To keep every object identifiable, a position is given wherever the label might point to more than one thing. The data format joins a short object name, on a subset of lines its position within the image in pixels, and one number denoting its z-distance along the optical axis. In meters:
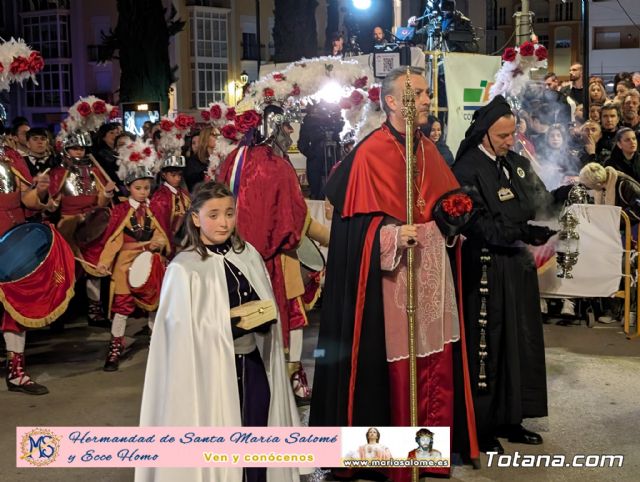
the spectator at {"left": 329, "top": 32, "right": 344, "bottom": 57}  18.80
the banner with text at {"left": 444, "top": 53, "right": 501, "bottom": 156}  13.38
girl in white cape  4.49
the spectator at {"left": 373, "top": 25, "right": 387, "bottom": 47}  17.28
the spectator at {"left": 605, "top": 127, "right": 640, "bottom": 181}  10.16
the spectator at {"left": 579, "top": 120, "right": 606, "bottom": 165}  11.01
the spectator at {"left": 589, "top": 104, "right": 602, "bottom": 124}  12.84
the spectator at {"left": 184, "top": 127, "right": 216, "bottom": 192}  11.27
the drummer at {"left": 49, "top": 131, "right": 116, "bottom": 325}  10.20
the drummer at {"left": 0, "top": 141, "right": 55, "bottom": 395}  7.98
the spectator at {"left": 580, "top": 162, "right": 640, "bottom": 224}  10.02
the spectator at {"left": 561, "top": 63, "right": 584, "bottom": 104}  13.41
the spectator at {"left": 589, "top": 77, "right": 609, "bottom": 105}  13.29
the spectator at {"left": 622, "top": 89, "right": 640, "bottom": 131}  11.75
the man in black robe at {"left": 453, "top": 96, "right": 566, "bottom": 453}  6.09
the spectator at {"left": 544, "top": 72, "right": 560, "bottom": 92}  11.61
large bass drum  7.86
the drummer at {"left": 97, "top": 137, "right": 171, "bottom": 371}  8.73
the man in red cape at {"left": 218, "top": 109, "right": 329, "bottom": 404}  6.84
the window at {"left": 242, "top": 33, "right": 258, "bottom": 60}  47.62
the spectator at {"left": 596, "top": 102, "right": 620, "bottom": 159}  11.30
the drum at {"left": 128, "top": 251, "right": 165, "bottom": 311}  8.50
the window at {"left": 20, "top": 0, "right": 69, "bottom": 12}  47.76
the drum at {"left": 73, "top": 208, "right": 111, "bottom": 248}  10.12
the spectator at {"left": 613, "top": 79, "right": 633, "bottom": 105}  12.43
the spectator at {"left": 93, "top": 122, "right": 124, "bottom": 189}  11.62
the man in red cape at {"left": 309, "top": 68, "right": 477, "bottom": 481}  5.53
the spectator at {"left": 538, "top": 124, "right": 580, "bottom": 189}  9.44
